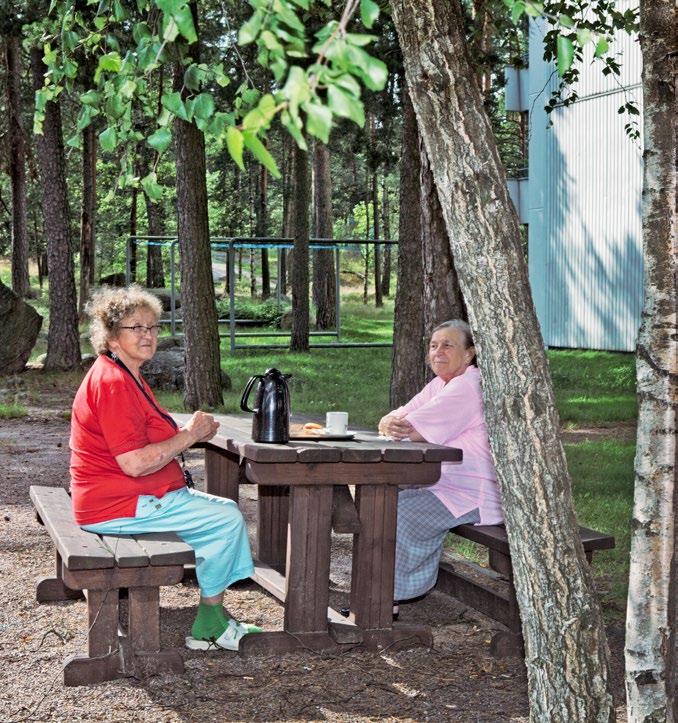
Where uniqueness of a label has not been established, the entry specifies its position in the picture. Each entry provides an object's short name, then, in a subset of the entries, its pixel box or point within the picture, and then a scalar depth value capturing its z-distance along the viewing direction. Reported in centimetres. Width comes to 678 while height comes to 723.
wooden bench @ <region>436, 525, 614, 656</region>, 484
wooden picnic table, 475
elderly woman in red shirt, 464
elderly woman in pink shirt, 527
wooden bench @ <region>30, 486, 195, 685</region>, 433
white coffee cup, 531
